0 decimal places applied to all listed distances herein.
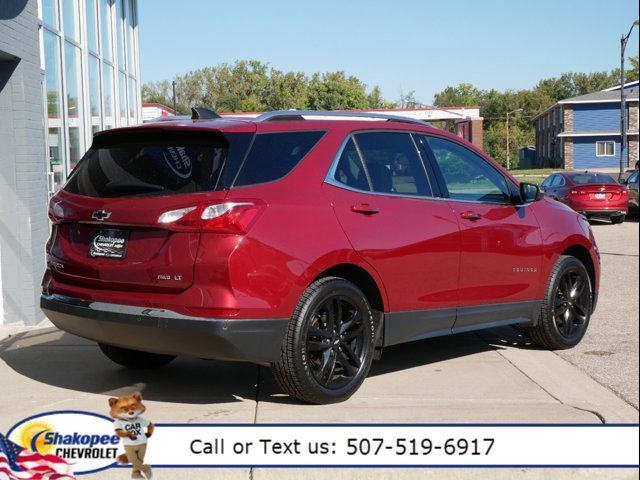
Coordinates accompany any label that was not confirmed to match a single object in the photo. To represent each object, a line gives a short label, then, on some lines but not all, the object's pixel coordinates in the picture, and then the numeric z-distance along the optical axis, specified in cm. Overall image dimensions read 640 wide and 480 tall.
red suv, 510
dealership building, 845
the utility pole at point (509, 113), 9459
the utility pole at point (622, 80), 3514
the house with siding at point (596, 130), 6912
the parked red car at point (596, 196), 2291
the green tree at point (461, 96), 13100
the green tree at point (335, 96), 9650
